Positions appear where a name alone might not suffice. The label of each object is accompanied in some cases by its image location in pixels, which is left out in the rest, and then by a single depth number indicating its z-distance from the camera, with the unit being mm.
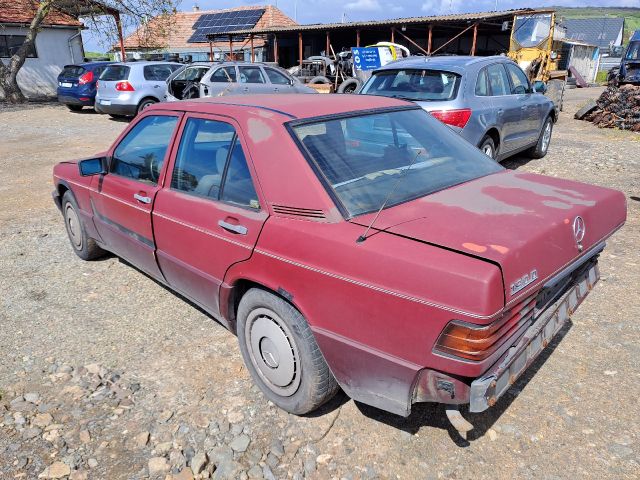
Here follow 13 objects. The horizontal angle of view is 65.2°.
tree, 19250
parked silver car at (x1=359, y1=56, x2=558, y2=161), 6289
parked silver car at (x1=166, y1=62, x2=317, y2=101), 12172
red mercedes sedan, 2020
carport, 20595
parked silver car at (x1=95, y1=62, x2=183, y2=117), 13953
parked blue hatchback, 16453
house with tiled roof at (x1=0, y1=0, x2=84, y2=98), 22219
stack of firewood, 12398
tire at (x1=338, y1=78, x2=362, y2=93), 14383
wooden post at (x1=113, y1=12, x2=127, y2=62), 20738
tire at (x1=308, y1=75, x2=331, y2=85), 19078
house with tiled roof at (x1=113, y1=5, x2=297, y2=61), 21438
